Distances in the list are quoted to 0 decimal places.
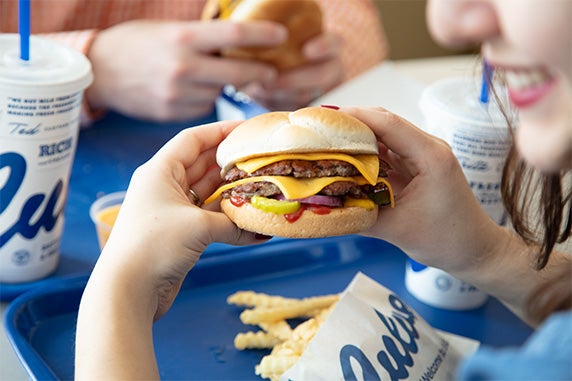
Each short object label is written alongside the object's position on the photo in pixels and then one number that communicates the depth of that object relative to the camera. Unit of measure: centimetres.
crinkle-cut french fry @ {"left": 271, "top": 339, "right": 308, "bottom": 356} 109
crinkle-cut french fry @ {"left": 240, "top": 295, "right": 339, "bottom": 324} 119
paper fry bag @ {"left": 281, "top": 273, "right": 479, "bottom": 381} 105
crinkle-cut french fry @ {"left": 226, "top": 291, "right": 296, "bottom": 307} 123
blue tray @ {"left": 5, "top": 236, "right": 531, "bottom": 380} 115
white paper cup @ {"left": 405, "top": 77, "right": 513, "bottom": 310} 126
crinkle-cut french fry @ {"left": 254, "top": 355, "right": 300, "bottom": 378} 106
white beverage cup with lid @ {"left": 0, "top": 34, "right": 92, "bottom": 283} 118
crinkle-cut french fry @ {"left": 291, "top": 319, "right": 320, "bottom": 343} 111
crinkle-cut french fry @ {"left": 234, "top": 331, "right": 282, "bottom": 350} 116
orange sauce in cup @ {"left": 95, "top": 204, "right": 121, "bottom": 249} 134
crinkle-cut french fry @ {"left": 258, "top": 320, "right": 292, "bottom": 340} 116
